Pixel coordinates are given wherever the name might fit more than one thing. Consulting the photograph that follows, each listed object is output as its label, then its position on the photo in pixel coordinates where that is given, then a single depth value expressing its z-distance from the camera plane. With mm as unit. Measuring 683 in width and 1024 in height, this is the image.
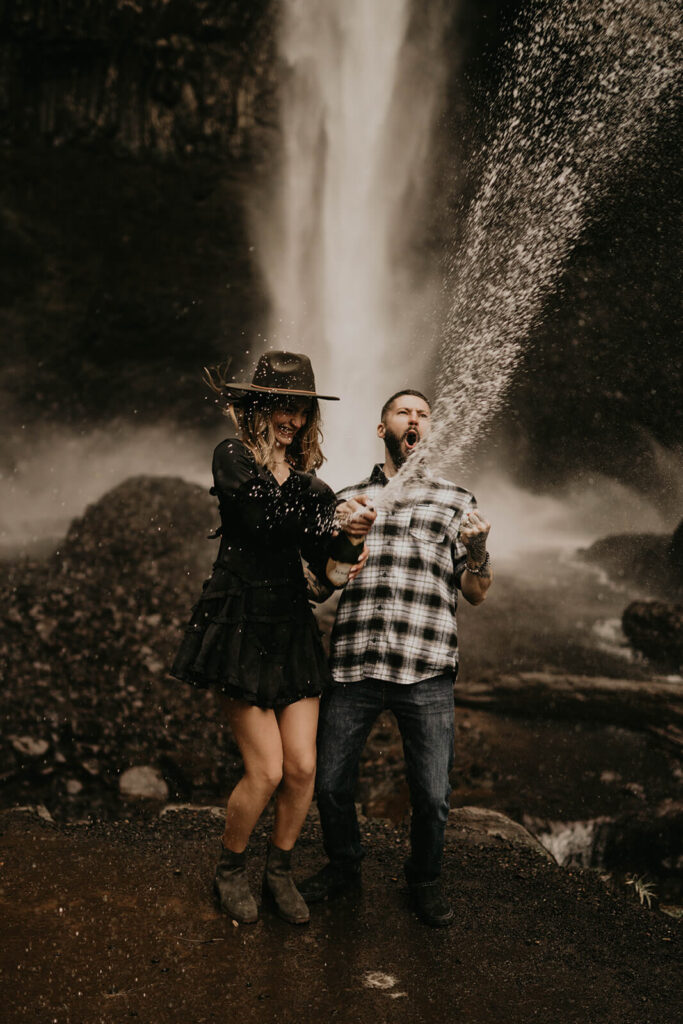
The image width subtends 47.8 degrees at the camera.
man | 3480
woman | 3123
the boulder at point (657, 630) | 7902
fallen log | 7359
